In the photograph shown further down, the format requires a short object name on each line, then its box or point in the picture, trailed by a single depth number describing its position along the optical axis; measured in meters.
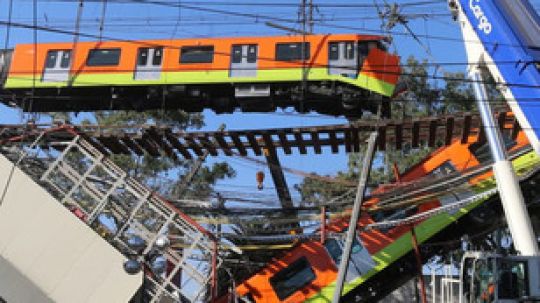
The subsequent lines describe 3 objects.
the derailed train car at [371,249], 14.41
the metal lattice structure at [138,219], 13.62
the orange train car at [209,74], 17.55
